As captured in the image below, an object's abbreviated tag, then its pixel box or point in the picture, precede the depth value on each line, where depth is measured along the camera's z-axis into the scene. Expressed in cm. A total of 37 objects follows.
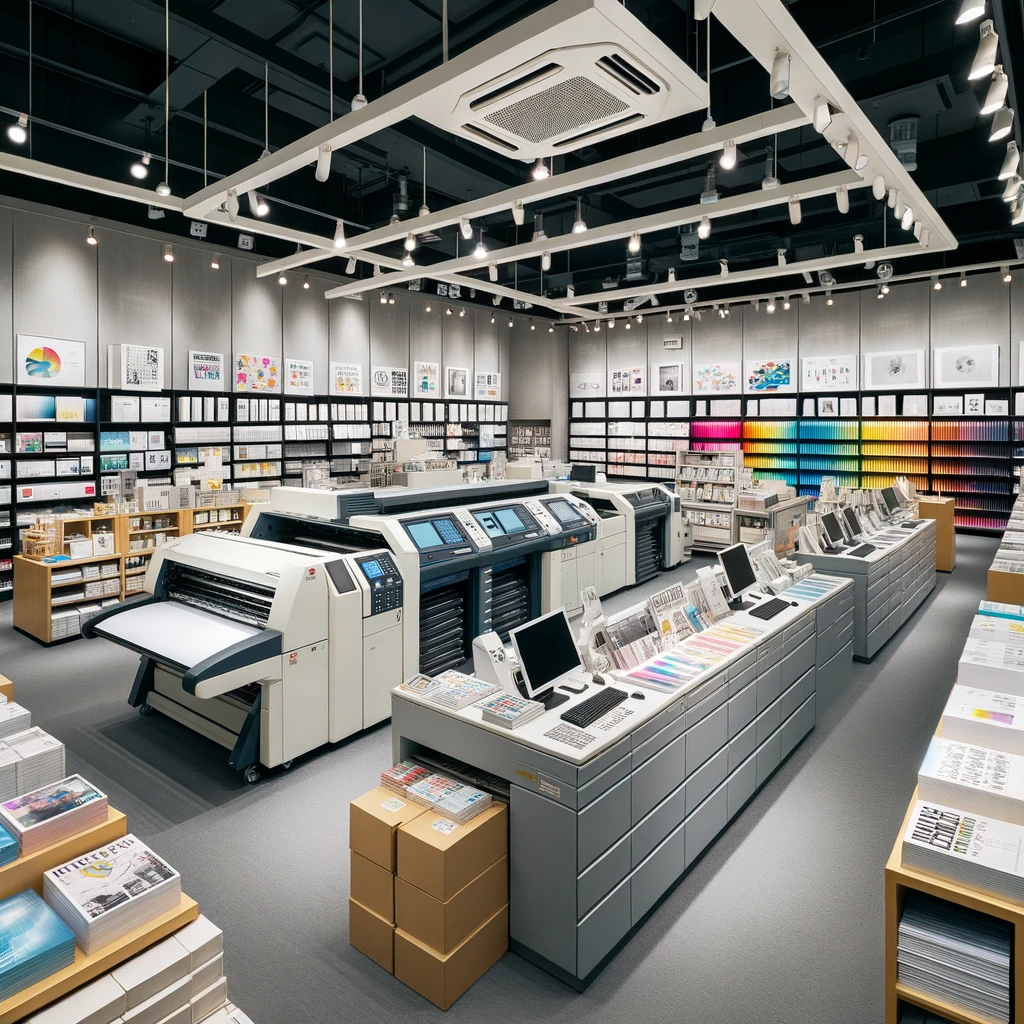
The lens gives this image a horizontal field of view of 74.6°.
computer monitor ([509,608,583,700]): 272
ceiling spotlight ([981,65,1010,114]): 385
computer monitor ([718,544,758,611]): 424
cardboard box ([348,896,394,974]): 244
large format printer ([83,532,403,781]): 366
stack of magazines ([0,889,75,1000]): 157
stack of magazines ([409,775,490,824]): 239
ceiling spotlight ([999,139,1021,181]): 475
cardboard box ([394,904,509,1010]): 228
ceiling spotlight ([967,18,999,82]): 342
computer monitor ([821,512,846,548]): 605
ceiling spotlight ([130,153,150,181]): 606
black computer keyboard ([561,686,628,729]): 255
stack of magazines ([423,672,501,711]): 271
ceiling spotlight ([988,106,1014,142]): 412
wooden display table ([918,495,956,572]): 903
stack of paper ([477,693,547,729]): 249
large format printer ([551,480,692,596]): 755
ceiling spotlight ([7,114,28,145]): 477
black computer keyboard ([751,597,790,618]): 399
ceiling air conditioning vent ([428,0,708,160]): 274
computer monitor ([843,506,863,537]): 670
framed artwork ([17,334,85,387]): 769
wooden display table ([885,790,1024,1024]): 154
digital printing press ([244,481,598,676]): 476
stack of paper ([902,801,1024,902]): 157
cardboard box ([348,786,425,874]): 238
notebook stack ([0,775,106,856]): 185
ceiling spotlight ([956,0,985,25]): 315
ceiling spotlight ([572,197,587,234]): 705
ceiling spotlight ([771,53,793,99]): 356
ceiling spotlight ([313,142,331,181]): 457
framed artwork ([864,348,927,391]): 1137
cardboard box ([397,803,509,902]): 222
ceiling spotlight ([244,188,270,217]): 614
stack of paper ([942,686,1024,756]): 197
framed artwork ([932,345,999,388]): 1077
